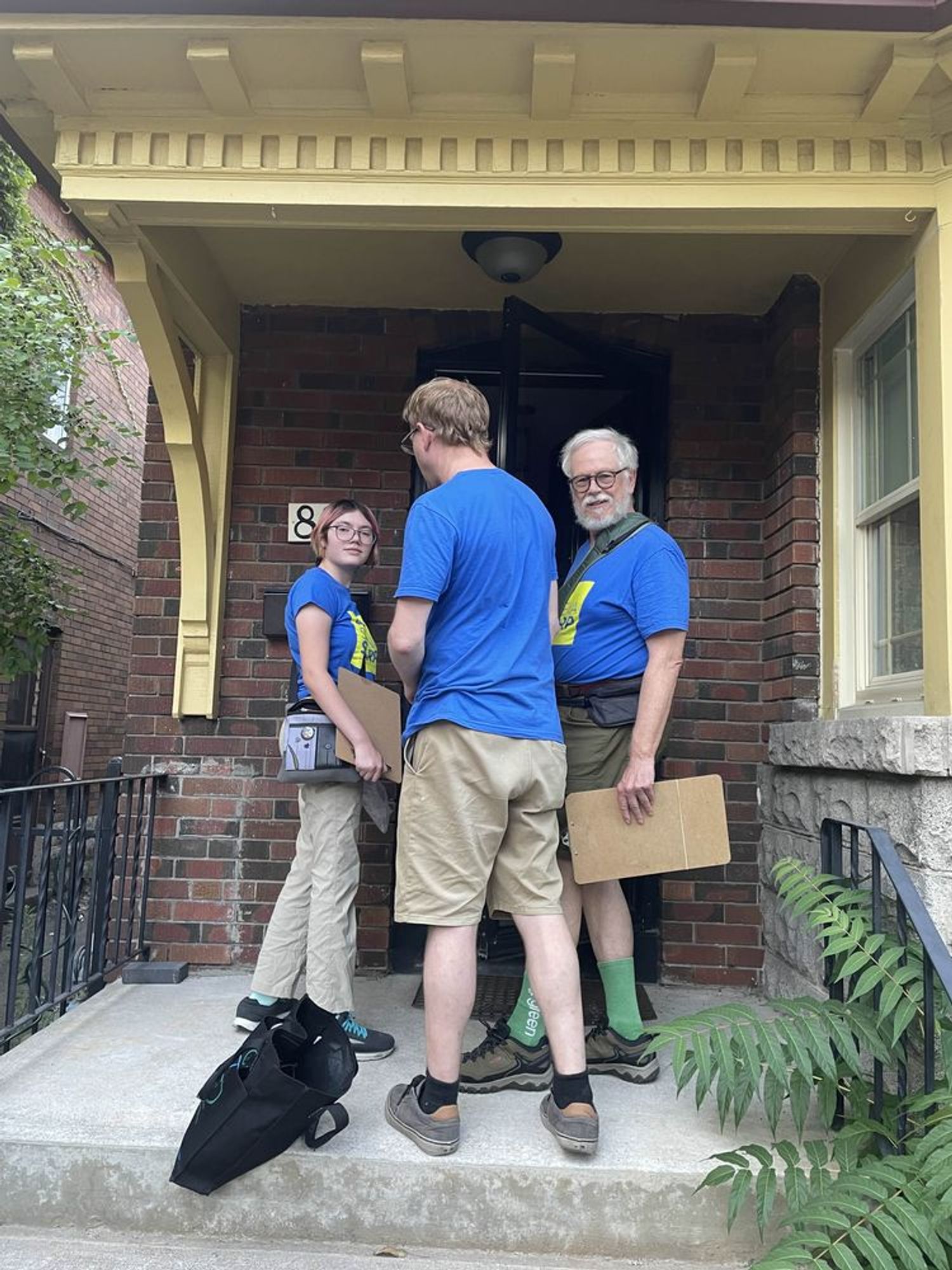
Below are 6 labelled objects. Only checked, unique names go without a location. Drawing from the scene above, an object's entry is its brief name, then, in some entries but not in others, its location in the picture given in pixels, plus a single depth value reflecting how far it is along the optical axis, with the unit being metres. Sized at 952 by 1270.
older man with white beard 2.50
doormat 3.15
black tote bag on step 2.02
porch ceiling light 3.12
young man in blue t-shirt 2.14
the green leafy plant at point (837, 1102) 1.72
